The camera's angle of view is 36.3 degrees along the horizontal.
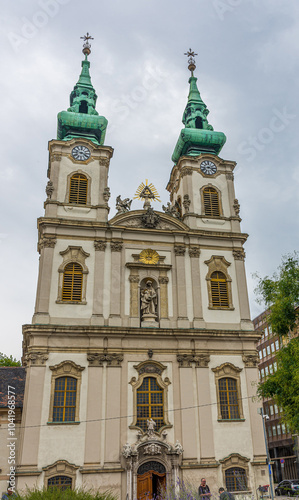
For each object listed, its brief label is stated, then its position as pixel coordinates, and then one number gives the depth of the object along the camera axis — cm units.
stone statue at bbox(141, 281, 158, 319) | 2373
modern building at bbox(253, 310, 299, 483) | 4375
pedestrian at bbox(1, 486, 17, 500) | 1792
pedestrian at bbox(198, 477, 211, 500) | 1753
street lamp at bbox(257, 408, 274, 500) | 1998
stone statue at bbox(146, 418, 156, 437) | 2081
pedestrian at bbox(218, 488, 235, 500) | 1524
